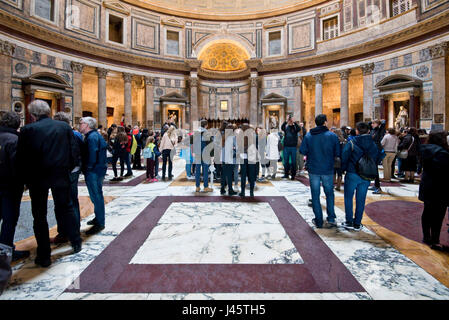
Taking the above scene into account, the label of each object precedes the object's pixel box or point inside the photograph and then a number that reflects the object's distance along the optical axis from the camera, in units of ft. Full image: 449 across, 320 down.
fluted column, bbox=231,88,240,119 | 72.64
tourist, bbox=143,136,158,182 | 23.46
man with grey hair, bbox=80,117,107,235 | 11.32
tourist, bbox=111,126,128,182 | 24.41
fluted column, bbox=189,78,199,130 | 66.03
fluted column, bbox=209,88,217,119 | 72.90
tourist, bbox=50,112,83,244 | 10.50
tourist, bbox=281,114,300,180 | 24.50
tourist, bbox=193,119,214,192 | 19.35
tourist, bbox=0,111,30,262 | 8.56
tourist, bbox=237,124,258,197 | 17.37
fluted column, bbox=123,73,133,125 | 60.85
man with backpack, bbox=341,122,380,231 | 11.24
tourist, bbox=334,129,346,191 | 19.98
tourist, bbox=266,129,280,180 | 25.84
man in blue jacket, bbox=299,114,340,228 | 12.01
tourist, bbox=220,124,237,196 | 17.88
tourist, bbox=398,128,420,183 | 22.31
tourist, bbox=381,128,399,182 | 22.49
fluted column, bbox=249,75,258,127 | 66.03
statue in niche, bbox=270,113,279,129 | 65.22
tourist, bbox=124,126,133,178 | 26.22
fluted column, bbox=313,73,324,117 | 60.39
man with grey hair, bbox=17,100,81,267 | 8.19
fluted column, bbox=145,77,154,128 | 62.64
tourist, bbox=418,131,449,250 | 9.39
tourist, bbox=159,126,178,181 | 23.73
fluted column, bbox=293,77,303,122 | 63.00
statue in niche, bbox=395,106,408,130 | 43.29
